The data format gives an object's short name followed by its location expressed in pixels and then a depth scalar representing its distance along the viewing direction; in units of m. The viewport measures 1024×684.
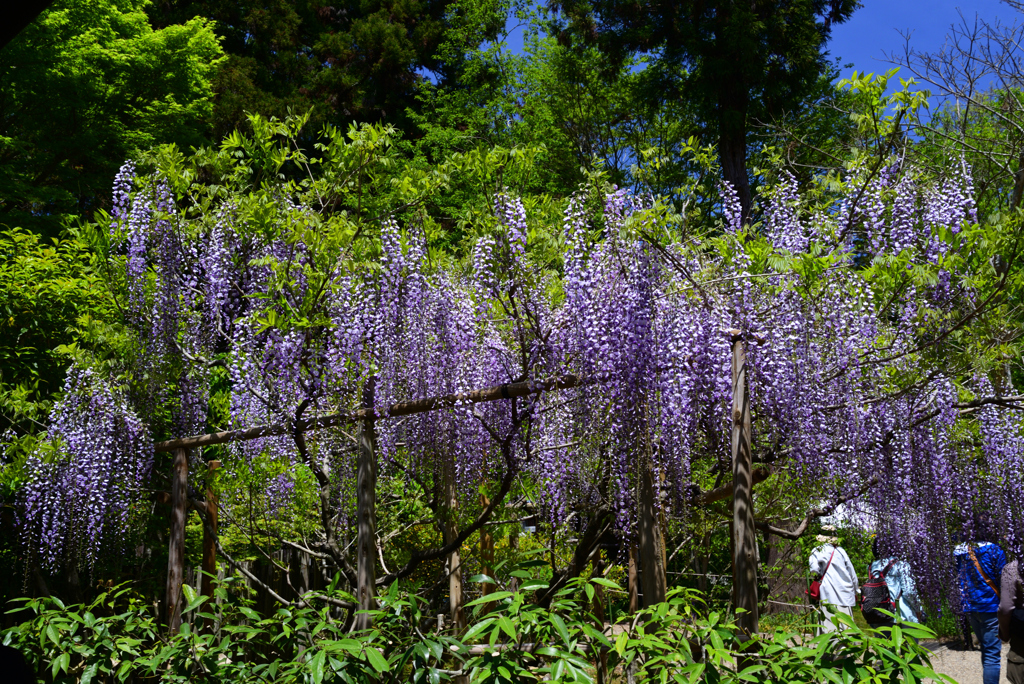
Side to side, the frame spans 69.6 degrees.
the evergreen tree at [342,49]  14.91
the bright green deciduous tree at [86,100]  9.93
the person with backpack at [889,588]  6.40
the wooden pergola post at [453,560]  4.85
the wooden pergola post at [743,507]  3.24
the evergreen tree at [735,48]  11.70
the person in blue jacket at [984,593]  5.39
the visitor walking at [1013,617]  4.66
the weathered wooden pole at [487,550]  5.70
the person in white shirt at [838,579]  7.00
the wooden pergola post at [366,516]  4.00
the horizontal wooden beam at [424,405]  3.93
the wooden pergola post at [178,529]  4.98
